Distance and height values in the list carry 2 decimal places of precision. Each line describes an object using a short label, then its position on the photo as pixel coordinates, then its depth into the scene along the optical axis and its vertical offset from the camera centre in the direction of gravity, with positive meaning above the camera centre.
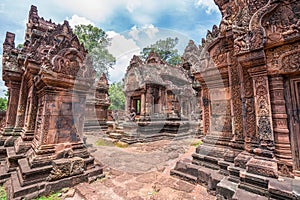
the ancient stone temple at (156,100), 10.18 +1.39
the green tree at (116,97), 40.34 +5.35
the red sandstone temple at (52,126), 3.19 -0.29
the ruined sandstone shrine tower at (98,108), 12.39 +0.71
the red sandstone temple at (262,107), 2.44 +0.19
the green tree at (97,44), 22.42 +11.50
